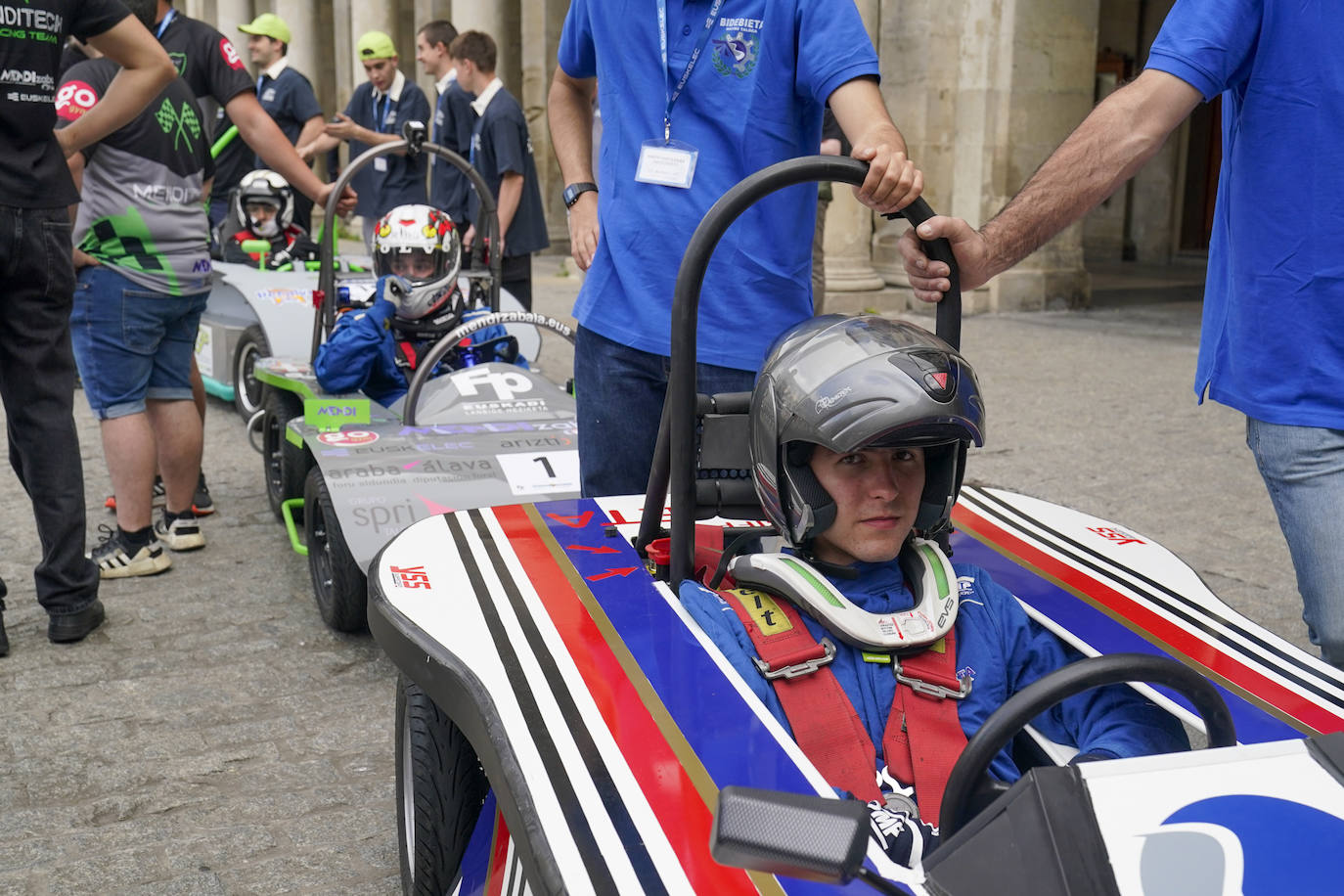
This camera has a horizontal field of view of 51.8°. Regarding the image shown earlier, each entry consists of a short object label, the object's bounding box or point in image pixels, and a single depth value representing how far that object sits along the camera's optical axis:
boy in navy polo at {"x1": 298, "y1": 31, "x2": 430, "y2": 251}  8.26
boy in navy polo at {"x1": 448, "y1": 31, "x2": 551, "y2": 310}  7.44
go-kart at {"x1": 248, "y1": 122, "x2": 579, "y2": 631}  4.01
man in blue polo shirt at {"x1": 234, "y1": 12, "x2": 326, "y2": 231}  8.59
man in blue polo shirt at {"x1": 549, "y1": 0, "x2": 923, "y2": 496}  2.72
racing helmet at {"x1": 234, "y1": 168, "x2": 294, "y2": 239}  8.49
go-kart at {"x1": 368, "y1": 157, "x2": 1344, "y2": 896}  1.42
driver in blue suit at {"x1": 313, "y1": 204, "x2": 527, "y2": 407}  5.45
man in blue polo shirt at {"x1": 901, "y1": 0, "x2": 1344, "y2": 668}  2.20
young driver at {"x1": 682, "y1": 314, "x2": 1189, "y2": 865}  2.02
